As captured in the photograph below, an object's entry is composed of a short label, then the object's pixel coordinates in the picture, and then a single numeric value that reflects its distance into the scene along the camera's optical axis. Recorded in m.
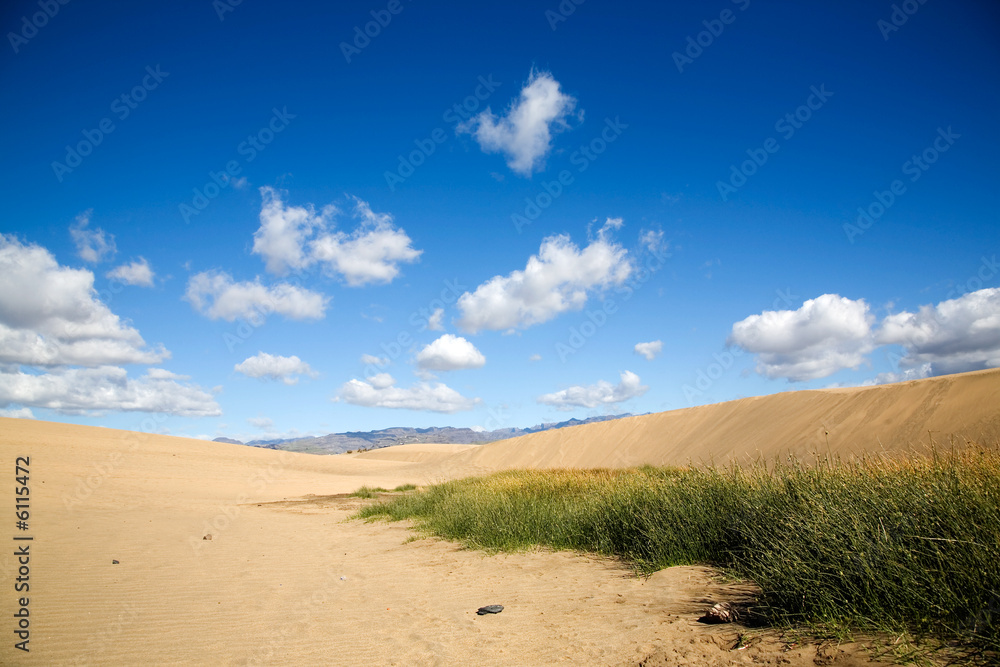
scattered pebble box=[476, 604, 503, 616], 5.18
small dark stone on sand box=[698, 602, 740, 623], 4.02
